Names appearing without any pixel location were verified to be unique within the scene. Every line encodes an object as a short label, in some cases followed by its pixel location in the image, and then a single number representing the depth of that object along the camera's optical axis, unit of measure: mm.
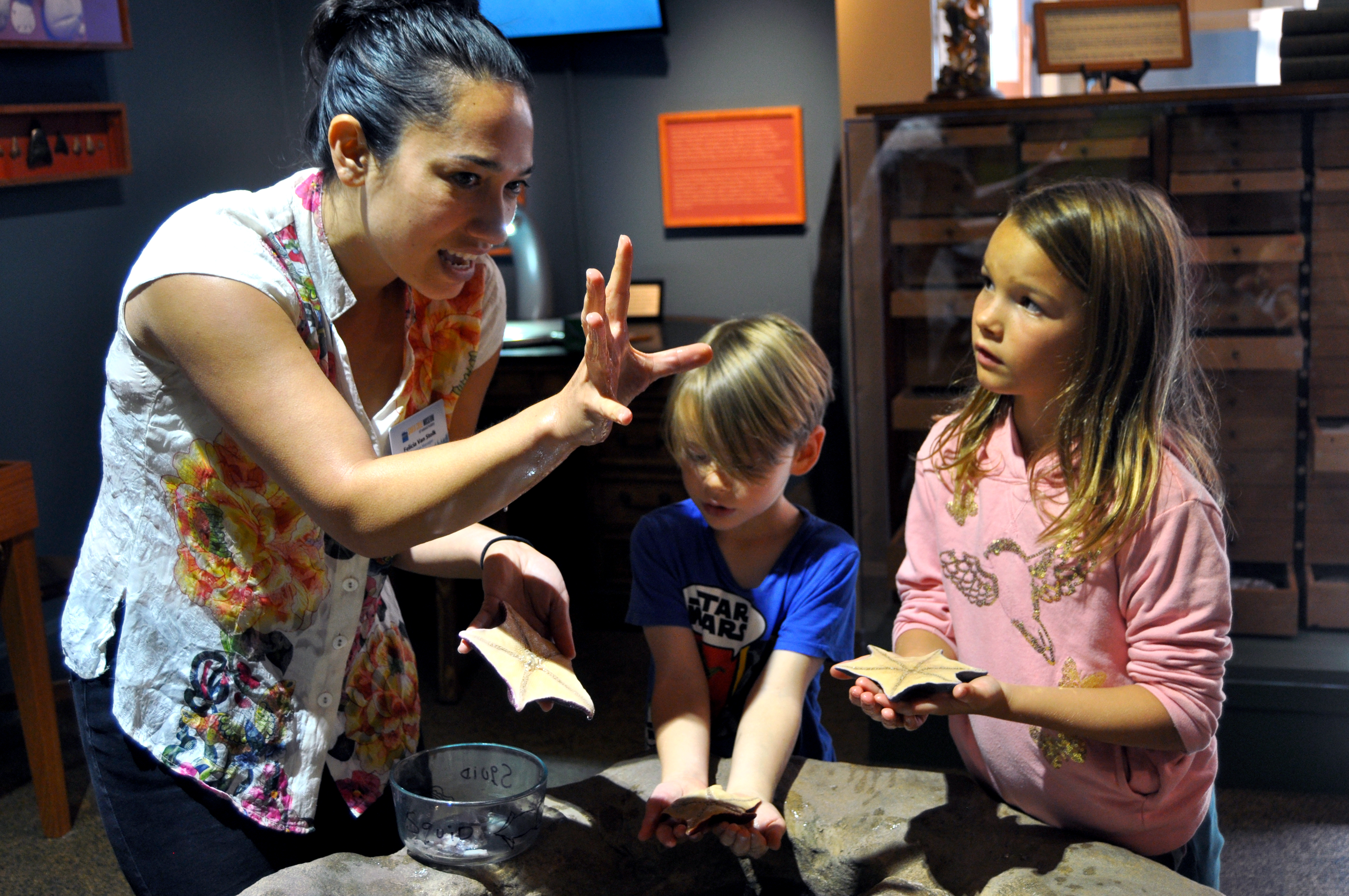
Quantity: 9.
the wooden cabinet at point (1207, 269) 2197
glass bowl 1194
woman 1048
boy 1464
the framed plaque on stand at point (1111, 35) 2346
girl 1218
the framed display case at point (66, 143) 2664
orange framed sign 3666
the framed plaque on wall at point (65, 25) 2625
